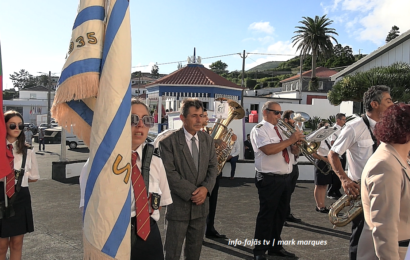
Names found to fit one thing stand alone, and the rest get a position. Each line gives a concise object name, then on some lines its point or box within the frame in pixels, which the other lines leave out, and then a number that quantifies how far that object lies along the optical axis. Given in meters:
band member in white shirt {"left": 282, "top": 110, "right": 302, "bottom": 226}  6.35
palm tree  53.00
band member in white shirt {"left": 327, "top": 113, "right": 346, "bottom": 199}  8.01
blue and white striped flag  2.08
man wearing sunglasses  4.57
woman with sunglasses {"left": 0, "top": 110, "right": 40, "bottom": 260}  3.78
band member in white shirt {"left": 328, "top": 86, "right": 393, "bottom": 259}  3.77
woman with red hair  2.31
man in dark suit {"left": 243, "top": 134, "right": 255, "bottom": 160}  15.73
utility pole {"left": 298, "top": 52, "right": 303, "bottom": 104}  46.02
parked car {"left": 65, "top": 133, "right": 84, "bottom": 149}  24.04
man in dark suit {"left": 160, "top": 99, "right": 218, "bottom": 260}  3.52
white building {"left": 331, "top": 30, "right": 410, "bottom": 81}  21.70
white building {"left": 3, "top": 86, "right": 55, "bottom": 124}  47.56
